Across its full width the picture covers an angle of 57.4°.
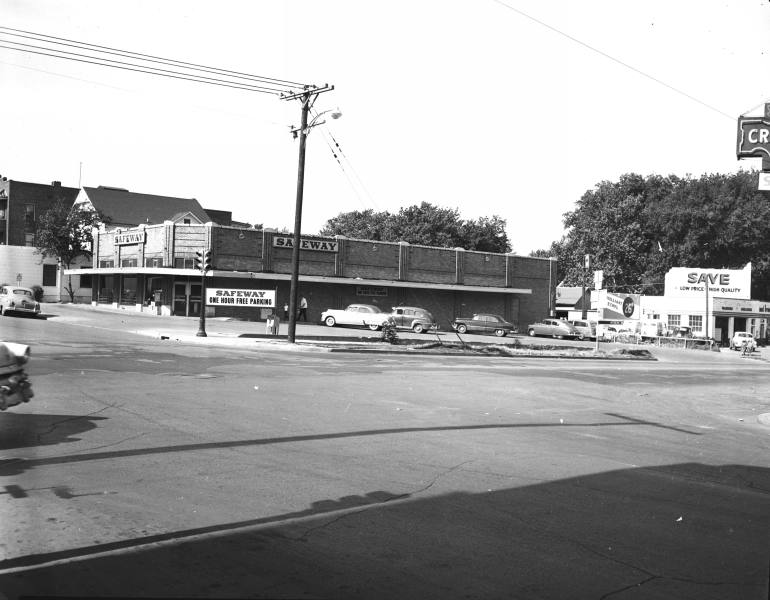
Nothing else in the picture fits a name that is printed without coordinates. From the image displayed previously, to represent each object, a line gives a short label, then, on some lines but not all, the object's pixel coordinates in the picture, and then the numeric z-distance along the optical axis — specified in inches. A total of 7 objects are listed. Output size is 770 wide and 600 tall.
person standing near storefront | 1827.0
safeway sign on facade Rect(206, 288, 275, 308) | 1537.9
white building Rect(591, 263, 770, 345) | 2472.9
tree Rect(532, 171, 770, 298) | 3002.0
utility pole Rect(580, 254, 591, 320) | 2547.7
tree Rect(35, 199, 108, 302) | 1865.2
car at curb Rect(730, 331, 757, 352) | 1855.3
